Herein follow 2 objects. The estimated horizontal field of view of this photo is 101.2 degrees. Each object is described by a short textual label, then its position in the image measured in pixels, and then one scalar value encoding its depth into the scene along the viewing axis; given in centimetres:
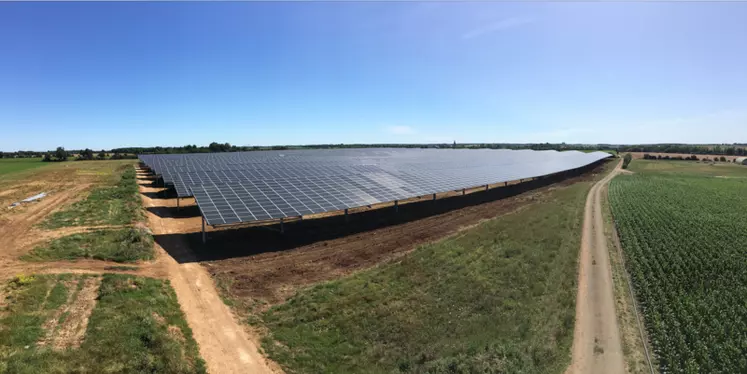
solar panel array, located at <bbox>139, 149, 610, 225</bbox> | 3100
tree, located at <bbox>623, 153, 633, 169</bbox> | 13582
